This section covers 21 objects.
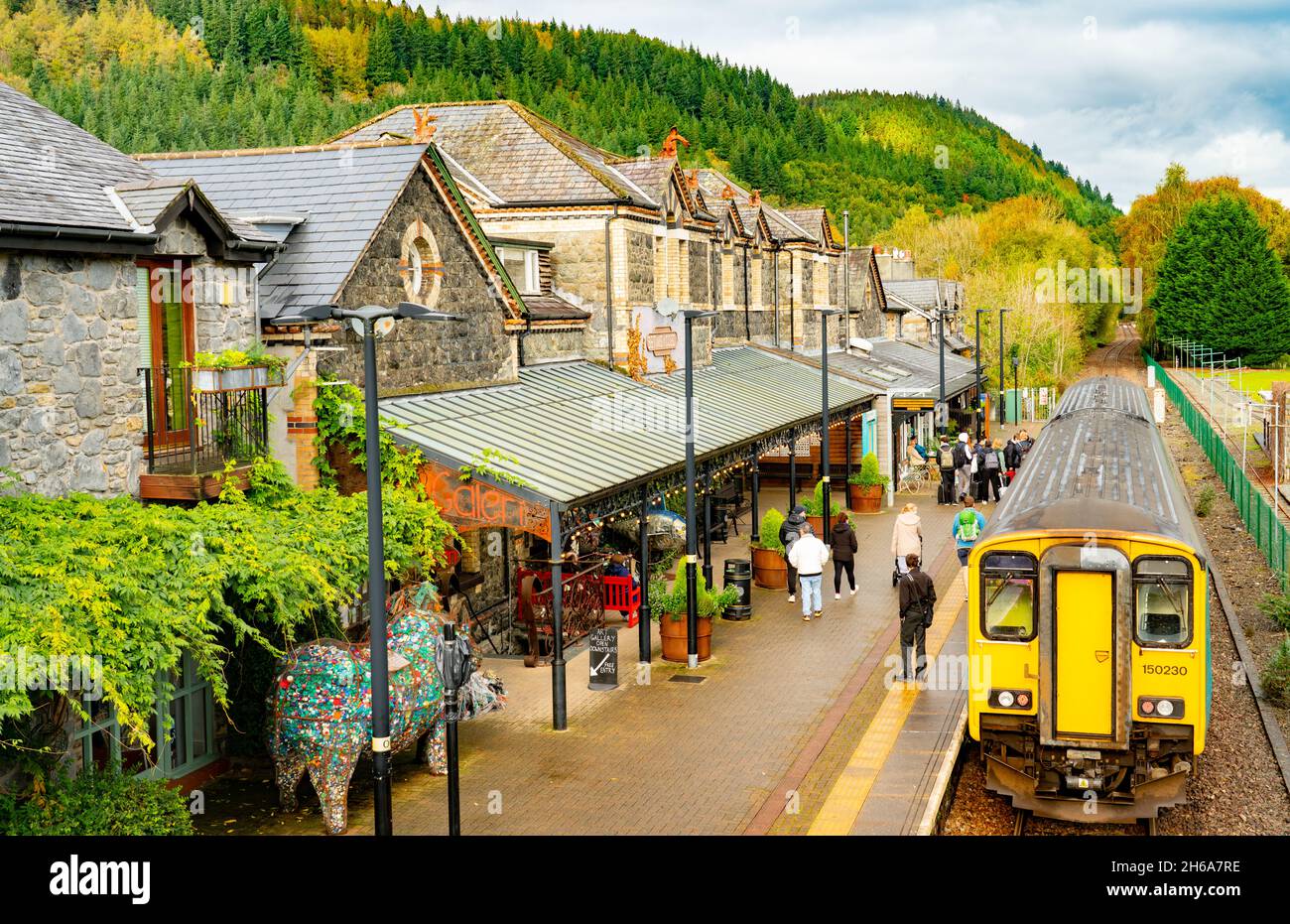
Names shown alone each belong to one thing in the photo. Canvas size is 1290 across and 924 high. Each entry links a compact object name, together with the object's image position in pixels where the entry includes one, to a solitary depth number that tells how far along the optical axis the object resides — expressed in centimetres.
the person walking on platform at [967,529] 2128
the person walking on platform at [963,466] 3369
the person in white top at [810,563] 1994
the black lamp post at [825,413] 2514
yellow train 1148
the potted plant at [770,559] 2320
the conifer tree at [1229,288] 8375
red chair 2038
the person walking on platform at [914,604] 1652
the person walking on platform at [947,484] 3347
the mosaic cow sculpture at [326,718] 1119
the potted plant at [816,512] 2688
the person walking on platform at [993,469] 3216
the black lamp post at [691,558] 1739
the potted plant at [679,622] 1784
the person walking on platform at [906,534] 1969
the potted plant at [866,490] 3231
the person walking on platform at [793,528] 2255
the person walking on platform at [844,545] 2134
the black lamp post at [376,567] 955
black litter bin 2069
